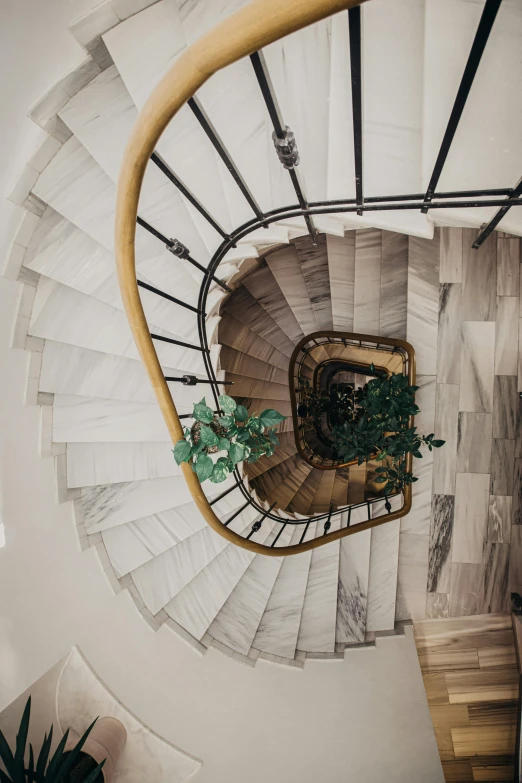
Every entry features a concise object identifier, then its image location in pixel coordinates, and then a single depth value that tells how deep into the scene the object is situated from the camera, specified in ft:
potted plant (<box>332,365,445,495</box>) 11.59
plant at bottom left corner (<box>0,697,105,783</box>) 10.43
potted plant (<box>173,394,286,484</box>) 7.36
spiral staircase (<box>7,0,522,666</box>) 6.41
